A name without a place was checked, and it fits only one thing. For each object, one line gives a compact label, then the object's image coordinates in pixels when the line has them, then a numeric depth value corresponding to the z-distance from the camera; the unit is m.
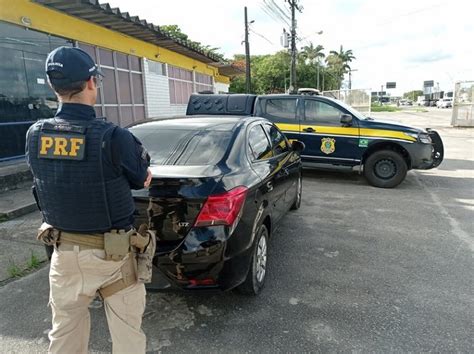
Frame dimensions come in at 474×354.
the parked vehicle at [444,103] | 54.72
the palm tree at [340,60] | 60.47
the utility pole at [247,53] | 21.05
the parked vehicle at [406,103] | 91.91
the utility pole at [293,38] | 22.29
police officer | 1.59
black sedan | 2.43
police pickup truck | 6.69
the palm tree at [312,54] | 51.47
